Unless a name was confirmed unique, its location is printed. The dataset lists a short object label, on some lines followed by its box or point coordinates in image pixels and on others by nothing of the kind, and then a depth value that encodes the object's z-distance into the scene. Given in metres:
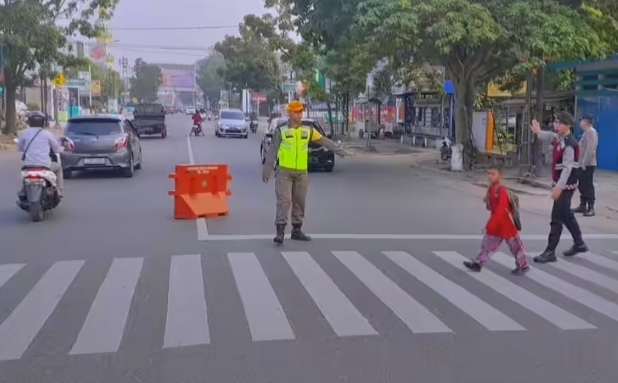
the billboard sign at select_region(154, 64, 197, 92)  186.38
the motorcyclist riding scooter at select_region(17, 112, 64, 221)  12.53
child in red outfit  8.91
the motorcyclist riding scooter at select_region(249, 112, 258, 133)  57.61
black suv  23.11
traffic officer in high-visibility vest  10.70
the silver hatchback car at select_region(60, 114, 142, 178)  19.61
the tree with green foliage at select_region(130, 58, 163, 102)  146.12
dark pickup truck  43.78
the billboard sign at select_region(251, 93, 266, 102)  89.31
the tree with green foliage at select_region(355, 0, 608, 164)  19.06
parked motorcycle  26.86
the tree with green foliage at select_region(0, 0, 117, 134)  32.97
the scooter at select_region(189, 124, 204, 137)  47.54
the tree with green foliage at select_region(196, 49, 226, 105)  153.50
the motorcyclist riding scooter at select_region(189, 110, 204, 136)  46.97
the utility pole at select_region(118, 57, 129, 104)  135.50
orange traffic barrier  13.12
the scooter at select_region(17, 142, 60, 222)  12.52
